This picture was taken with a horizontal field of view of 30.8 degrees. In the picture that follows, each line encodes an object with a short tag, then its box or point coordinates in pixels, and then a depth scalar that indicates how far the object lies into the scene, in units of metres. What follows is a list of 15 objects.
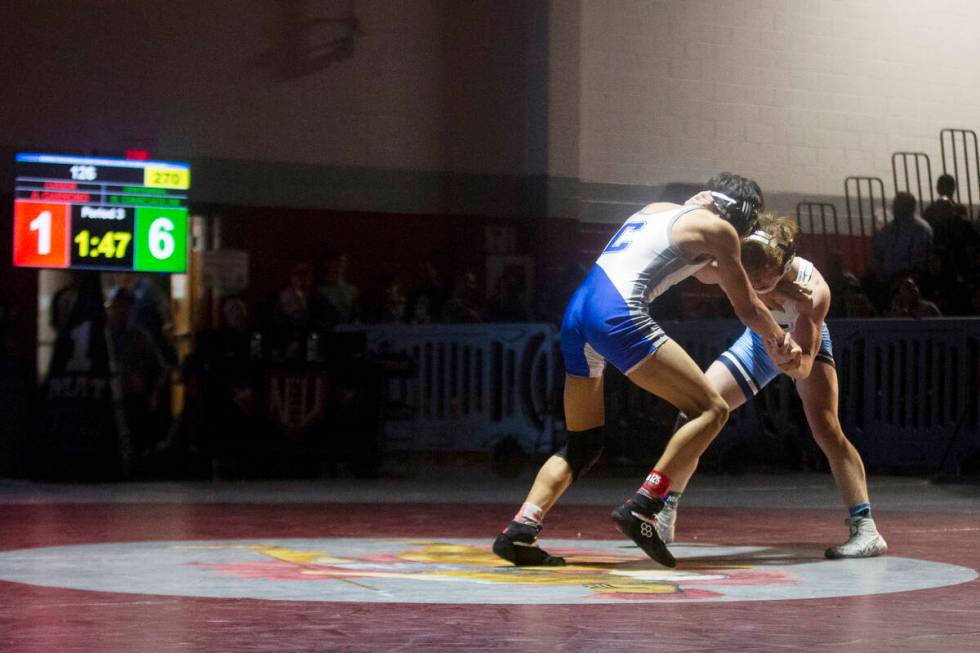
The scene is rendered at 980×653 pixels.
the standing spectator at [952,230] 19.23
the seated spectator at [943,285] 18.69
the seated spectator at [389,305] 18.83
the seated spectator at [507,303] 18.23
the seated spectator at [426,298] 18.70
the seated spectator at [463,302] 18.16
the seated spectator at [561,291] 17.98
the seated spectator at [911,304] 16.66
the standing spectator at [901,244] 19.50
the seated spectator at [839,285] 19.27
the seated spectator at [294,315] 15.78
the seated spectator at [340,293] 18.90
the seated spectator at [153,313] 17.42
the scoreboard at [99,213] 14.40
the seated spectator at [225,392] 15.49
